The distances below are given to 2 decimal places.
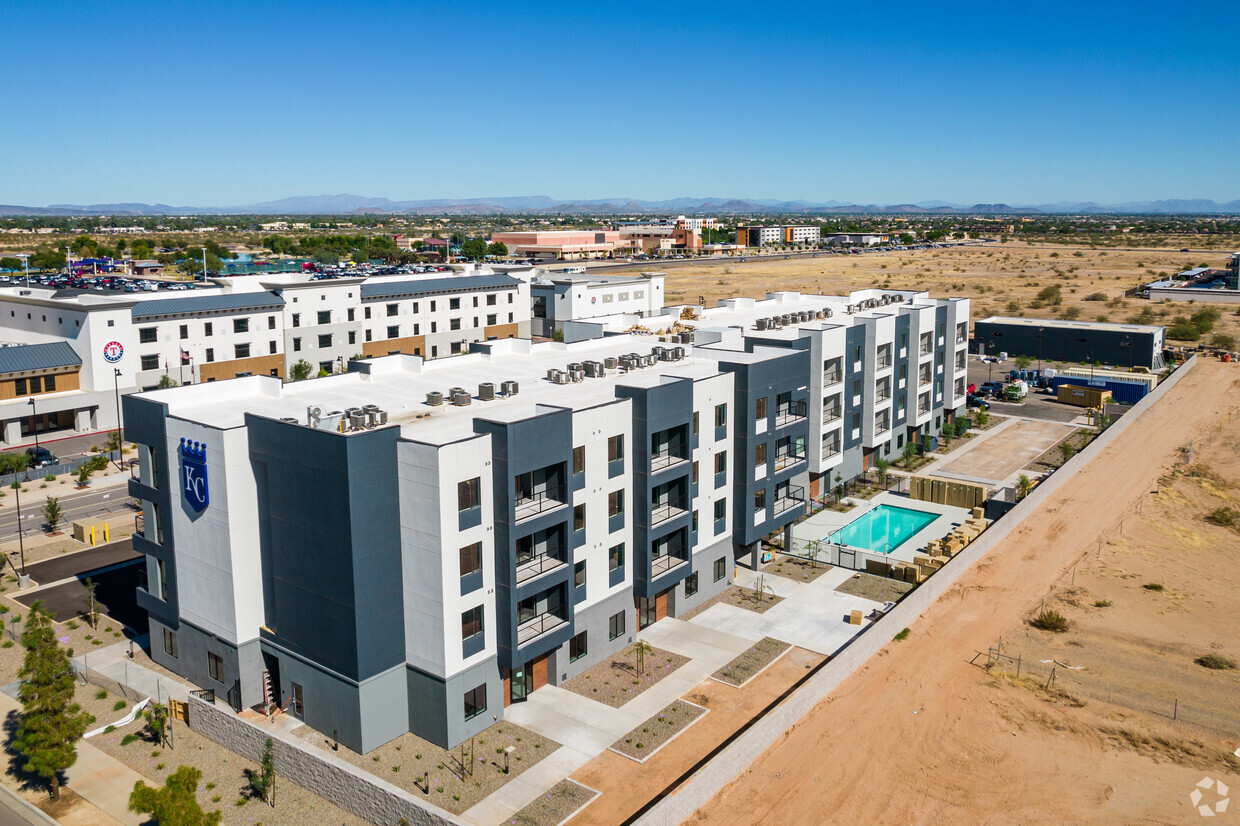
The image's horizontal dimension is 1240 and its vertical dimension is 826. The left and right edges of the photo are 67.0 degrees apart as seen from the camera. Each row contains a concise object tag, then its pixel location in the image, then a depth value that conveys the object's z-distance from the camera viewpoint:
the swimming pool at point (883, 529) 57.47
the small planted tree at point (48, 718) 31.23
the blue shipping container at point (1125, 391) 96.86
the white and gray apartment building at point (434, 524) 33.47
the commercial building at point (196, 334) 80.00
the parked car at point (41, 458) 71.44
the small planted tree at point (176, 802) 26.84
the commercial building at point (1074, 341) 111.12
